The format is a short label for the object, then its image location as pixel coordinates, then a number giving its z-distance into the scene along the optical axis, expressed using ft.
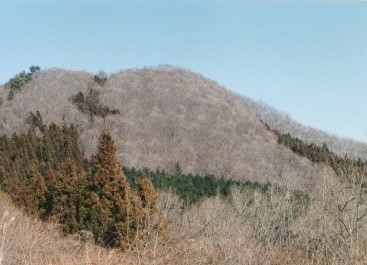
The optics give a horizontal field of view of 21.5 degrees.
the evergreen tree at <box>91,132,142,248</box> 161.16
